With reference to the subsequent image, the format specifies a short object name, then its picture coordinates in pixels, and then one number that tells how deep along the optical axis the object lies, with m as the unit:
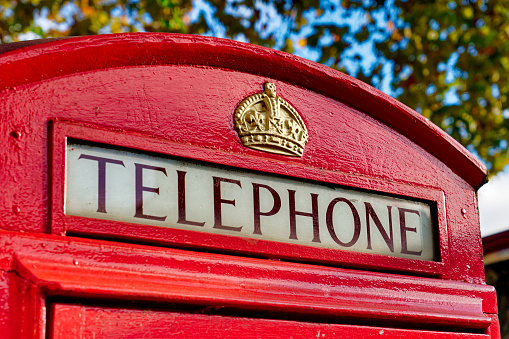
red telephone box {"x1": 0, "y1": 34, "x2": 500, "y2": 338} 1.77
